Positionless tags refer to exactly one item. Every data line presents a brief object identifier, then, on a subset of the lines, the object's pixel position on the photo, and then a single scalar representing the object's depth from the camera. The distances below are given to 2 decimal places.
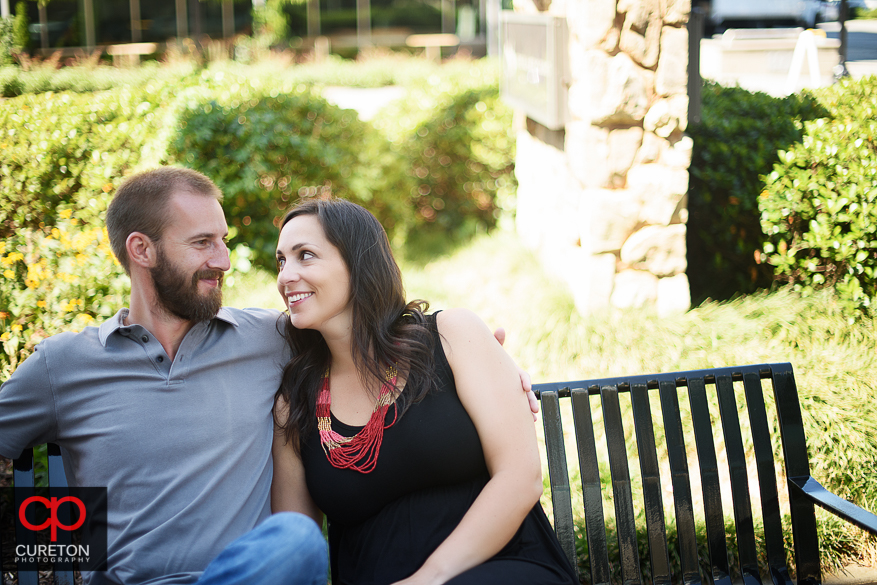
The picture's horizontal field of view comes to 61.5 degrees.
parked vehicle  16.19
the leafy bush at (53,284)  3.72
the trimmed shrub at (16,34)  6.96
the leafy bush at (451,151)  7.35
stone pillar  4.11
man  2.04
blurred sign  4.53
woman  2.02
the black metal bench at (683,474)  2.46
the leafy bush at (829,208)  3.95
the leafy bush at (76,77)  5.57
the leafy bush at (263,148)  5.38
